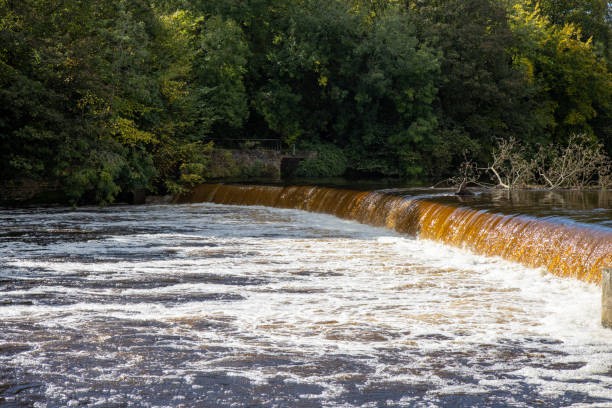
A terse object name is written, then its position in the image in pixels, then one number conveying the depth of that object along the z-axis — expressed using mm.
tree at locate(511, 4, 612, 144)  43531
